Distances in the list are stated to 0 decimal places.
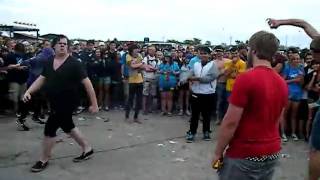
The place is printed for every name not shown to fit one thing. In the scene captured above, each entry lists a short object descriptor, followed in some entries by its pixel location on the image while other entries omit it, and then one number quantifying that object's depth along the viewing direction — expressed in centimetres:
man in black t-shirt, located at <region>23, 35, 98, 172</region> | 441
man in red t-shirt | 220
